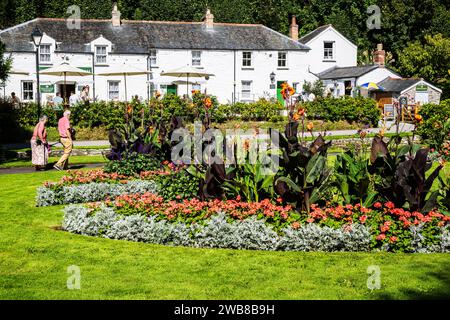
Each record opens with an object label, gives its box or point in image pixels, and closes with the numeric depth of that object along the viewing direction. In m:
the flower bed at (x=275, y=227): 9.13
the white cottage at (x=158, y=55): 43.25
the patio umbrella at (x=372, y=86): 47.78
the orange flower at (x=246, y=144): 10.38
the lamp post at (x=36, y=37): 26.92
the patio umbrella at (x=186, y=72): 35.59
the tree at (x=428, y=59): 52.75
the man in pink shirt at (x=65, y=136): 19.00
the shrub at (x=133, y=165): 15.02
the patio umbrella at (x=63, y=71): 33.66
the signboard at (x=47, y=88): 43.00
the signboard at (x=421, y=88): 46.08
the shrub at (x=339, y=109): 34.38
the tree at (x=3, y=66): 20.76
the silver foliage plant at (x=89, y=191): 13.17
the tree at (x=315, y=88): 48.19
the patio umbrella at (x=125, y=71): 32.91
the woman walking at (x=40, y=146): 18.70
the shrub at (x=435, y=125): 20.31
